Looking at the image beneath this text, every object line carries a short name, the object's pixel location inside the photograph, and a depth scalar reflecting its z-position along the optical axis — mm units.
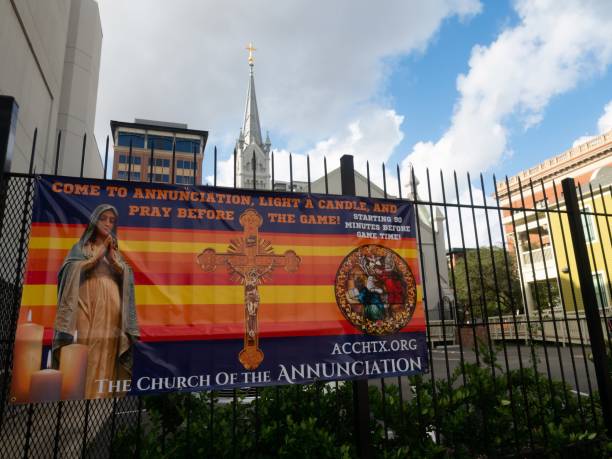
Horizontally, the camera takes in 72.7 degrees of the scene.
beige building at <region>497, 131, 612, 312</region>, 26283
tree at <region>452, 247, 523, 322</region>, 31750
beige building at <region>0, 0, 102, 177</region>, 7328
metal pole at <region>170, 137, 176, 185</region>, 3192
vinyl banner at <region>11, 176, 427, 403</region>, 2904
